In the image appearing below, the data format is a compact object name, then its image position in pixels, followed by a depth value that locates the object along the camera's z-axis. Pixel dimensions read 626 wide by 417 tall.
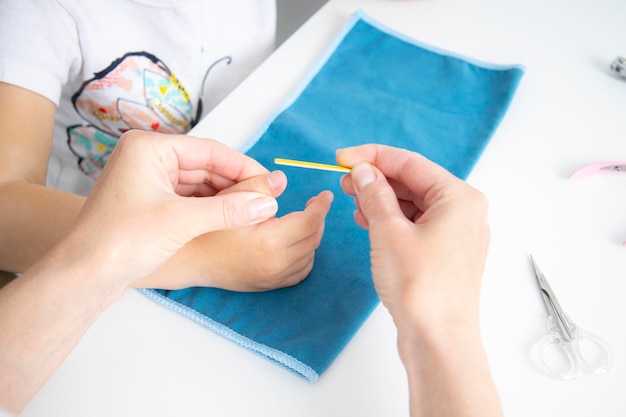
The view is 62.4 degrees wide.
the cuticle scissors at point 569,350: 0.54
